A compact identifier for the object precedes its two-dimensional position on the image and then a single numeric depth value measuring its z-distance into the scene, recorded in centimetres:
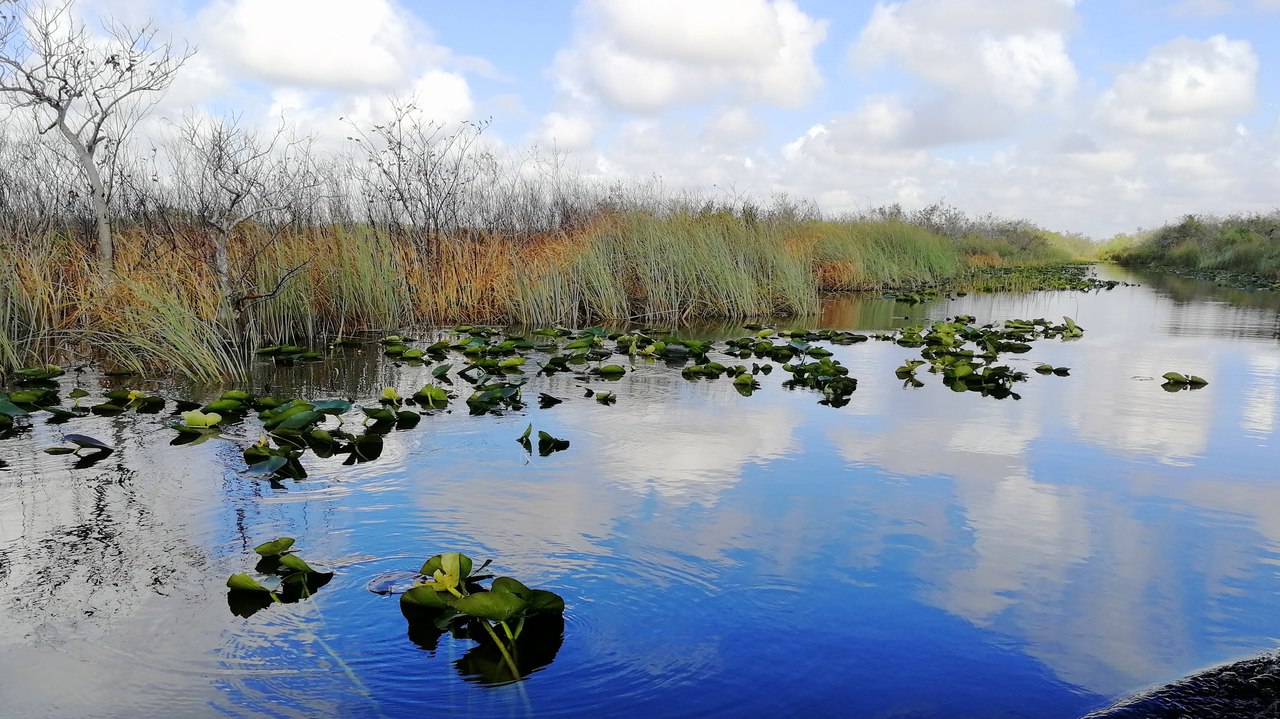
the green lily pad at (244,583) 236
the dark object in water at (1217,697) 187
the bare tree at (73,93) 809
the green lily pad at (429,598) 221
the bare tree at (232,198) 652
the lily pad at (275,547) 261
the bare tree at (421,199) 1017
